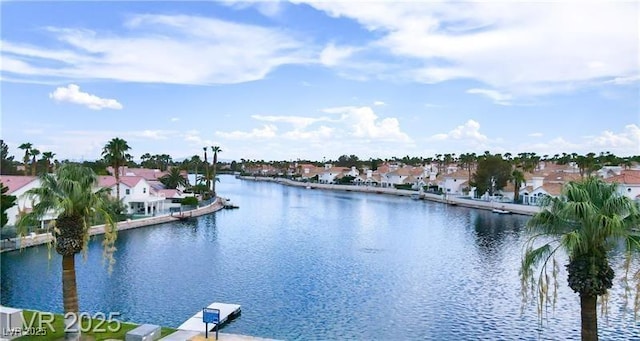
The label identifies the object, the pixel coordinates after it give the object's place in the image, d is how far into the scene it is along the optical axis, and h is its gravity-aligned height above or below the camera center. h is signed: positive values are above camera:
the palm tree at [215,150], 105.56 +3.43
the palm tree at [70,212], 16.27 -1.46
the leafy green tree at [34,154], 86.31 +2.38
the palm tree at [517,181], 88.12 -3.05
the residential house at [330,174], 176.75 -2.99
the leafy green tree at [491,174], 93.25 -1.82
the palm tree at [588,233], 12.54 -1.78
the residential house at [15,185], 44.91 -1.66
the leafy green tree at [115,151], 66.06 +2.15
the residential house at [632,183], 73.00 -2.89
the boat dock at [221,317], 22.00 -7.01
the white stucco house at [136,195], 63.66 -3.53
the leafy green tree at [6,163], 79.26 +0.85
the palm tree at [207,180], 95.66 -2.63
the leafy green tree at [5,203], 39.96 -2.89
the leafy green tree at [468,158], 141.95 +1.90
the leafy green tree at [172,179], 86.00 -2.08
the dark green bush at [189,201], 74.50 -5.13
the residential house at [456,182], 116.81 -4.07
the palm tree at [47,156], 80.62 +1.91
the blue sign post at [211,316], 17.83 -5.27
